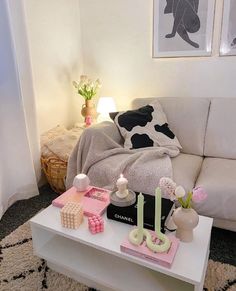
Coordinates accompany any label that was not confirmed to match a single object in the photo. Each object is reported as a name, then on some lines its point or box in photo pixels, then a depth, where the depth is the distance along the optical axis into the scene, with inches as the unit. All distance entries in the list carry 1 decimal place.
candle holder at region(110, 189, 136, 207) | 46.7
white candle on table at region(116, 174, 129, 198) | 48.3
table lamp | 97.0
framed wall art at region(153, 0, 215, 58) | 83.0
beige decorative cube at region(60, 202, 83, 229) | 44.5
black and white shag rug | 48.3
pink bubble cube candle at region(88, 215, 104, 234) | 43.5
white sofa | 58.0
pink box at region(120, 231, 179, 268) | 36.4
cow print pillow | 75.3
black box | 42.8
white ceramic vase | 39.9
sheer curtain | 69.1
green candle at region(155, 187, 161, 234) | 36.9
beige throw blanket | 63.1
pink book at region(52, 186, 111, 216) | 48.8
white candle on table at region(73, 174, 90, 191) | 54.7
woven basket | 78.6
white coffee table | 37.4
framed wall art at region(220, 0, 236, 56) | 79.1
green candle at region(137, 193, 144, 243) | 37.1
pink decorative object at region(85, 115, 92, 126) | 98.5
